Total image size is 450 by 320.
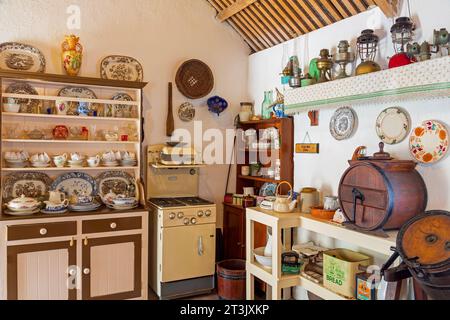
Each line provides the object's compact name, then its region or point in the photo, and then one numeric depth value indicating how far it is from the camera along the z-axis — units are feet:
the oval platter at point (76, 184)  11.00
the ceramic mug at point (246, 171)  13.01
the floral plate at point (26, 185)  10.44
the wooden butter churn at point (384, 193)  6.94
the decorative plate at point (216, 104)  12.98
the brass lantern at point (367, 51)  7.94
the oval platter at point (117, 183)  11.57
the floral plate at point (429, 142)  7.07
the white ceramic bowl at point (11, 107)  10.07
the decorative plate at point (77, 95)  10.92
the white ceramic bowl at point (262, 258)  9.26
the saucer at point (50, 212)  9.76
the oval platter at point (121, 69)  11.48
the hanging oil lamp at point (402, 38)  7.27
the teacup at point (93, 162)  10.94
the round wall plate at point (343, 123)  9.05
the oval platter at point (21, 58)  10.29
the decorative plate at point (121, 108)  11.55
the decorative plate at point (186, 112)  12.73
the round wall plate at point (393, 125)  7.82
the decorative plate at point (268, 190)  11.67
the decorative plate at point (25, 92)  10.45
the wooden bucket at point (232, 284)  10.84
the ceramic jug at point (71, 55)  10.53
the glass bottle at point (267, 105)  12.09
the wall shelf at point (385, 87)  6.53
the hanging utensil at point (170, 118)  12.41
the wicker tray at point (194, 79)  12.59
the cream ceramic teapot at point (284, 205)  9.25
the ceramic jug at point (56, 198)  10.36
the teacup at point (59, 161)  10.49
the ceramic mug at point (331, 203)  8.77
